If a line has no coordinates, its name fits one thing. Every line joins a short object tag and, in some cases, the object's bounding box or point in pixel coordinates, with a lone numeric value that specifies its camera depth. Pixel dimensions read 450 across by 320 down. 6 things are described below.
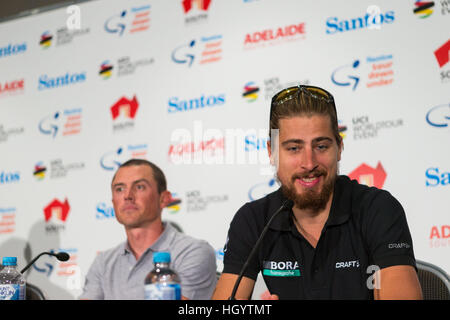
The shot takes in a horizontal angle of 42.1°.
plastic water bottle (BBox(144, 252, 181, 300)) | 1.20
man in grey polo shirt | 2.71
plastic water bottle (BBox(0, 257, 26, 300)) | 1.56
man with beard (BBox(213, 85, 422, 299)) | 1.65
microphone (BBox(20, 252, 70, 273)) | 1.81
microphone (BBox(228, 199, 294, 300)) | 1.33
